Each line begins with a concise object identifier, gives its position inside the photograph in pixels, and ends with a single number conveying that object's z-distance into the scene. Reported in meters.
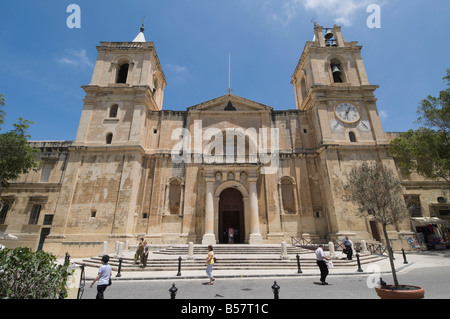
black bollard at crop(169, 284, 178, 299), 5.23
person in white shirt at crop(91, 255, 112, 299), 6.12
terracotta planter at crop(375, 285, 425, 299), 6.04
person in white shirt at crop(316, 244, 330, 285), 9.66
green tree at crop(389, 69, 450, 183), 18.53
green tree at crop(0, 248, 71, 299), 4.75
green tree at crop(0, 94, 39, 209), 18.14
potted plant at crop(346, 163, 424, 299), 8.76
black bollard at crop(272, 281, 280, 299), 5.63
